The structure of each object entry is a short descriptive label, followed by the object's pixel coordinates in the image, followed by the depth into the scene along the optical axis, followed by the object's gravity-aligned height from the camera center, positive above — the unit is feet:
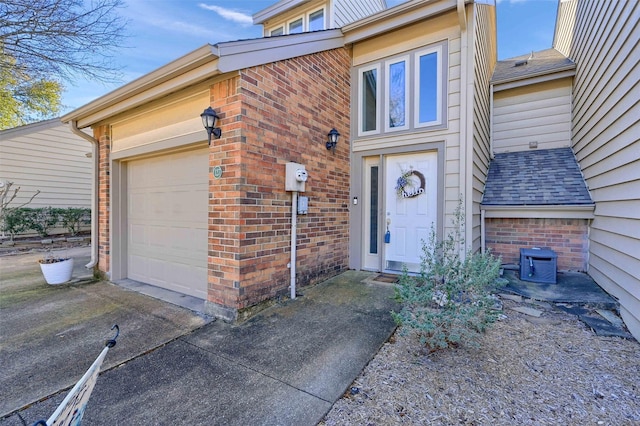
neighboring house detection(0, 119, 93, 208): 29.32 +4.63
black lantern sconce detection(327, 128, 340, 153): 15.40 +3.80
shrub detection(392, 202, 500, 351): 7.93 -2.69
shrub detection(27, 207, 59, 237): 28.66 -1.32
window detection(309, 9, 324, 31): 22.10 +14.76
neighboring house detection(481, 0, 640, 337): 10.48 +3.24
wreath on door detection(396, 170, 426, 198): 15.65 +1.42
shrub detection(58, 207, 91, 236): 31.09 -1.25
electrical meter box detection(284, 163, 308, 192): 12.53 +1.38
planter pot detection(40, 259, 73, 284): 14.65 -3.35
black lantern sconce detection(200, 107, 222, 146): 10.70 +3.24
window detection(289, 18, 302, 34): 23.57 +15.17
